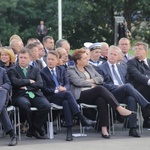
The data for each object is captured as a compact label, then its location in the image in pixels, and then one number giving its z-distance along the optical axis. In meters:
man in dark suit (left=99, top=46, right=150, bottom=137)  16.31
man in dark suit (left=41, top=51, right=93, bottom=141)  15.66
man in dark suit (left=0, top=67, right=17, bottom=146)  14.73
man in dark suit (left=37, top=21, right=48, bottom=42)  60.16
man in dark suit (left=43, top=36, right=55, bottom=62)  20.94
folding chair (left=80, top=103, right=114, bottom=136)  16.22
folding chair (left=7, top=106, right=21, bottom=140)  15.39
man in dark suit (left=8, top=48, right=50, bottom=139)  15.52
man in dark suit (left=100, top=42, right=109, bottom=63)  20.68
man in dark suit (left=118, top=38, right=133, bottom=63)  20.70
